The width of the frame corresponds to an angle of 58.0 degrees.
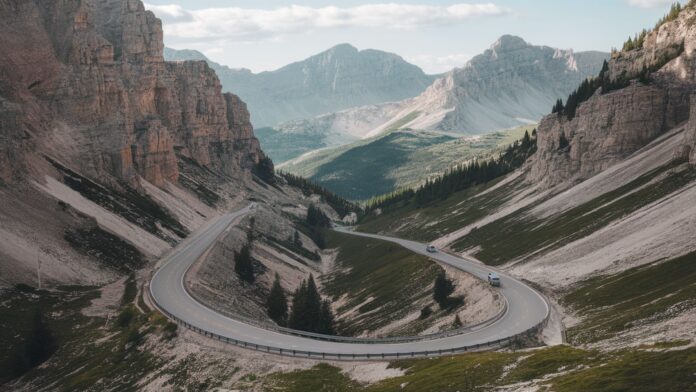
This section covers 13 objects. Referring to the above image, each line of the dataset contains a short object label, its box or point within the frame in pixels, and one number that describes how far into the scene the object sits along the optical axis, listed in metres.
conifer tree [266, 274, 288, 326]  95.94
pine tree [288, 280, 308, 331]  84.56
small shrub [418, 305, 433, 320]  85.19
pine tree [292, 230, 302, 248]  181.12
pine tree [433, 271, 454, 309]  89.08
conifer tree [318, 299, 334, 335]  85.19
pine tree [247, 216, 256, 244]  151.00
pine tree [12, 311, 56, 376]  69.94
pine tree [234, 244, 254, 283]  117.25
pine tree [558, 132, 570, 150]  159.86
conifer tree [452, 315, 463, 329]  75.51
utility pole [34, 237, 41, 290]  88.88
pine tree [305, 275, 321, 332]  84.89
